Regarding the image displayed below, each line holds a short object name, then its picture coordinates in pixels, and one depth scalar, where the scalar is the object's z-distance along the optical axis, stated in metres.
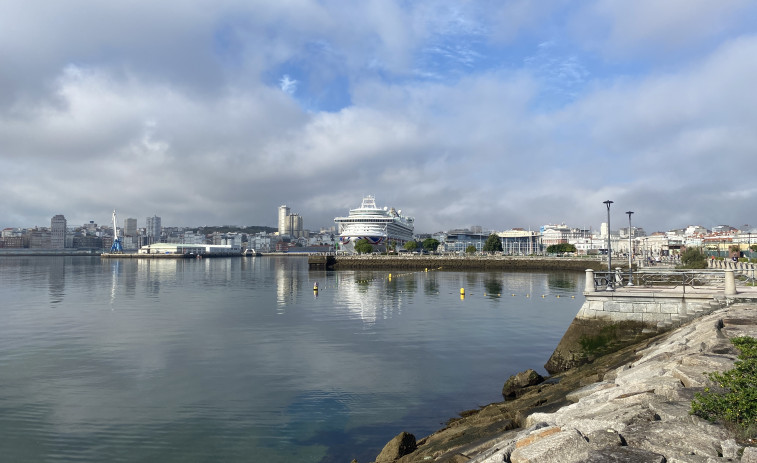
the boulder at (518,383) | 14.54
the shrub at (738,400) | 5.81
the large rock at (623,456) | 5.14
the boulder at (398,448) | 9.69
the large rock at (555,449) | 5.33
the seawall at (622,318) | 17.47
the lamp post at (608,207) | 40.00
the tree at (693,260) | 56.05
